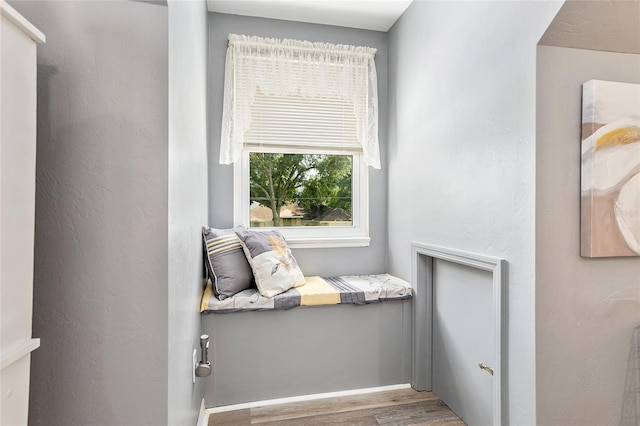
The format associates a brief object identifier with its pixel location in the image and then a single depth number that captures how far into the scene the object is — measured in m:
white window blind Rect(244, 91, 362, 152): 2.64
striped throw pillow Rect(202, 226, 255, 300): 2.14
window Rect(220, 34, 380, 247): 2.57
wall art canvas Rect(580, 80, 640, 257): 1.40
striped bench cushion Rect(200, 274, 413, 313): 2.09
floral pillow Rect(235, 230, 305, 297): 2.19
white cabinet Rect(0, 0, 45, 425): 0.67
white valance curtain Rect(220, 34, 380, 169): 2.54
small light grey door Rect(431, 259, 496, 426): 1.83
